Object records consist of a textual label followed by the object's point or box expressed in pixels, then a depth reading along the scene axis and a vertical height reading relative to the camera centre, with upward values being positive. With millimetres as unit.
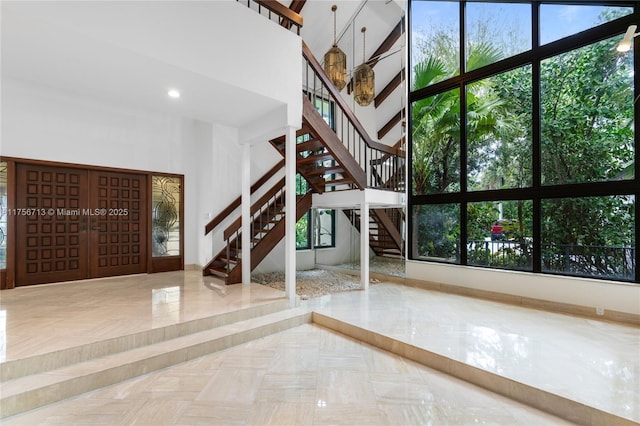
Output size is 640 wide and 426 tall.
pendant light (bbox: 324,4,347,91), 4770 +2374
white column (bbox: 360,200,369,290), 5535 -507
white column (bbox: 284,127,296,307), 4371 +87
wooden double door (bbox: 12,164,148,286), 4719 -92
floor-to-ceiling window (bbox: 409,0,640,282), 4105 +1286
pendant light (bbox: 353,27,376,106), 4770 +2093
